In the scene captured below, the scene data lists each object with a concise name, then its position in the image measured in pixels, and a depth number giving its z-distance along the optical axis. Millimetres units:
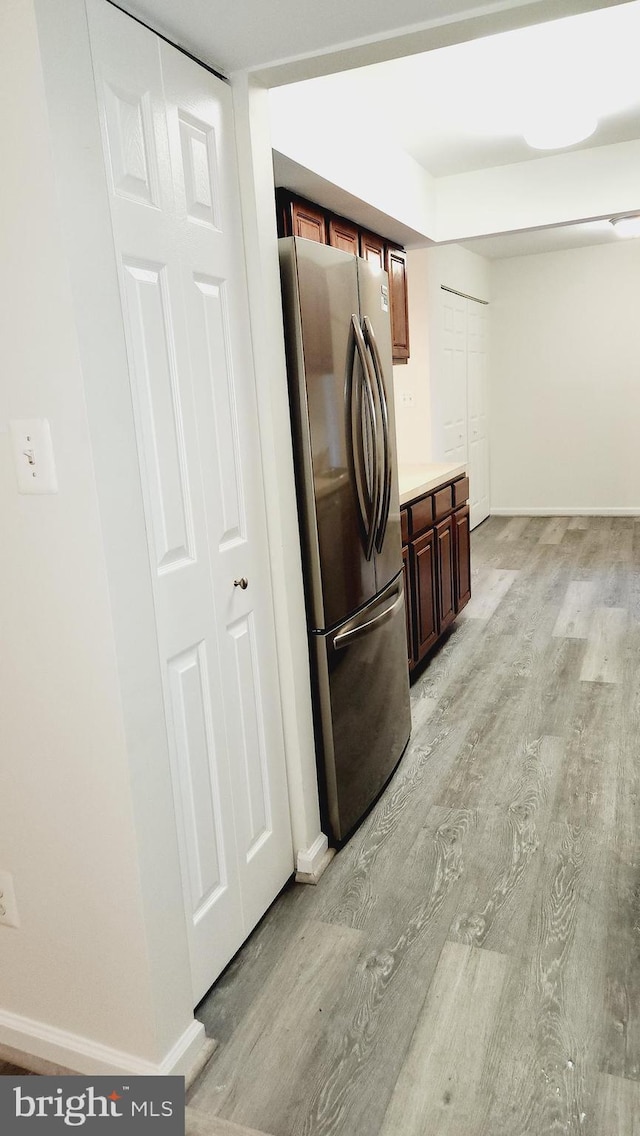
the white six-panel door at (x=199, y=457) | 1472
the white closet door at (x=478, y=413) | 6719
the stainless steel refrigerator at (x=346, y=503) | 2096
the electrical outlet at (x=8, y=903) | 1630
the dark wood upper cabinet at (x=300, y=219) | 3043
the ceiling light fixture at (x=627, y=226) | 5542
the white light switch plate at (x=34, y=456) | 1347
